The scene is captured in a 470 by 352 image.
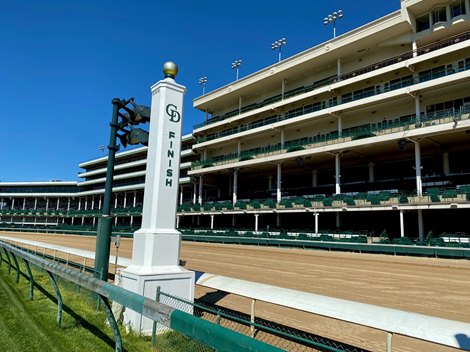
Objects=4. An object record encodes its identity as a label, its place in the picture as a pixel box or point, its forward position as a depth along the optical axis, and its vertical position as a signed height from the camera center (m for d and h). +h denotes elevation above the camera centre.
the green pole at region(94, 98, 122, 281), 6.95 -0.39
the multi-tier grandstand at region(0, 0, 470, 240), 26.72 +9.67
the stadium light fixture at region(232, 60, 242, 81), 50.94 +24.26
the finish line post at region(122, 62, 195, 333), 5.18 +0.05
